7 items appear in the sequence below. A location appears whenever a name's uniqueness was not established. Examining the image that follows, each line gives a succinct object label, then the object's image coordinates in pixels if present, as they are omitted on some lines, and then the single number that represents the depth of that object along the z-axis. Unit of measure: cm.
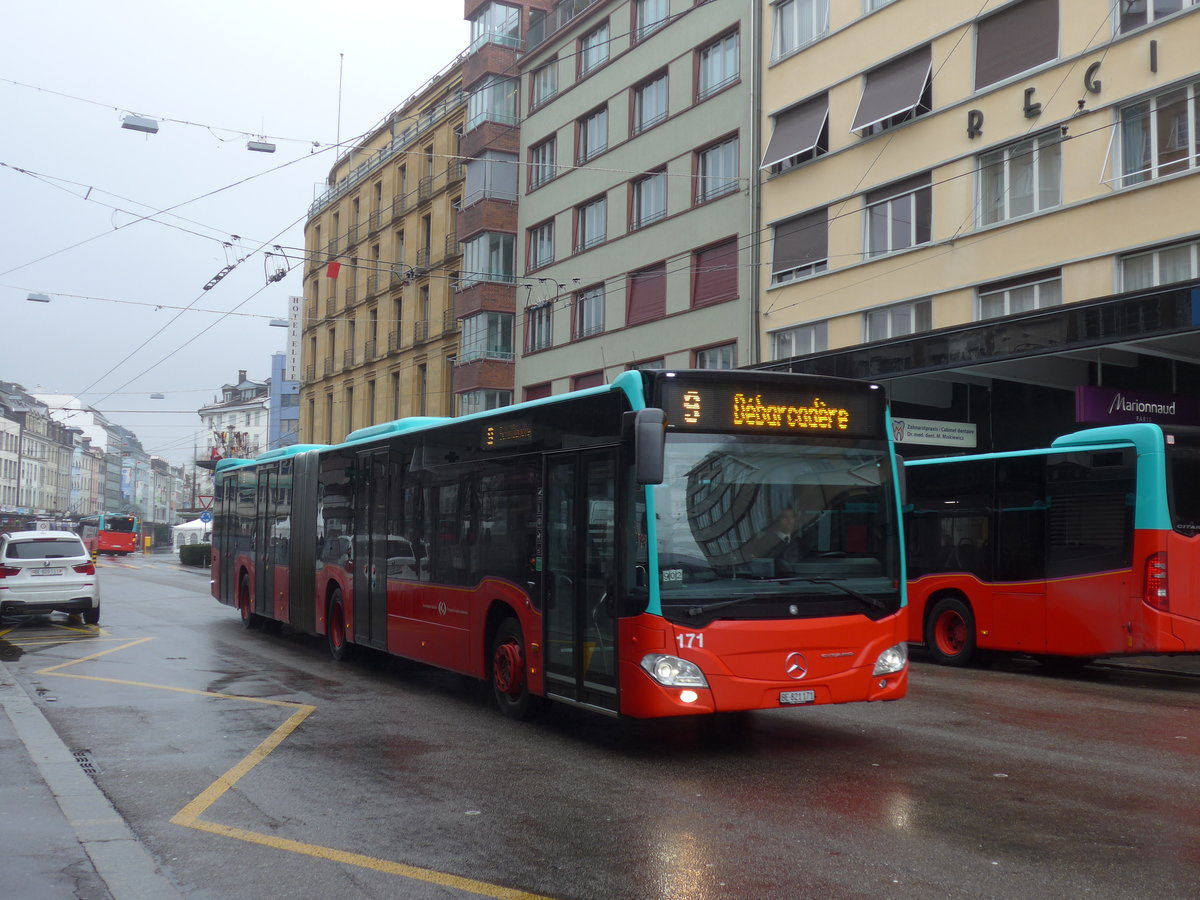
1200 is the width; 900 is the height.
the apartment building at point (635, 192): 3027
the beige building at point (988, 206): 1977
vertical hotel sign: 6539
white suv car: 2016
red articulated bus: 830
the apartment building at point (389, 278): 4559
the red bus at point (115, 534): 8062
